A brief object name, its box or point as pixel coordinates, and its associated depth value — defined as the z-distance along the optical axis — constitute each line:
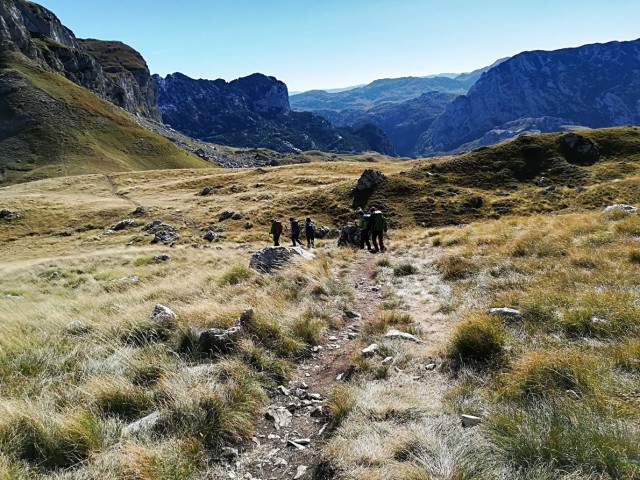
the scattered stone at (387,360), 7.08
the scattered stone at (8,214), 58.56
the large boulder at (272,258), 14.79
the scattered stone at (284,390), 6.54
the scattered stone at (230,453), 4.88
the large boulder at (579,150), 52.59
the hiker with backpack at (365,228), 24.70
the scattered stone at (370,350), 7.52
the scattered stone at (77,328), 8.23
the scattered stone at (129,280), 16.64
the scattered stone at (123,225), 52.59
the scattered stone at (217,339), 7.29
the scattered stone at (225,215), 52.00
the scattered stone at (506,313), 8.02
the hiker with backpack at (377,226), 24.09
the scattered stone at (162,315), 8.27
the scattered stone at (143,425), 4.89
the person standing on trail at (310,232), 29.11
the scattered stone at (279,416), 5.71
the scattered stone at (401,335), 8.16
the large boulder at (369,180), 51.03
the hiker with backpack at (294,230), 29.25
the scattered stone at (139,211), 57.97
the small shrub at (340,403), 5.42
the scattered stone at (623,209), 18.96
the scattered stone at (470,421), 4.81
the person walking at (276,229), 28.45
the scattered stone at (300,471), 4.56
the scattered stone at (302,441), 5.28
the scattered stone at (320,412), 5.88
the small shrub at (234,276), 12.73
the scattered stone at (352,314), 10.78
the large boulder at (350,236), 29.18
